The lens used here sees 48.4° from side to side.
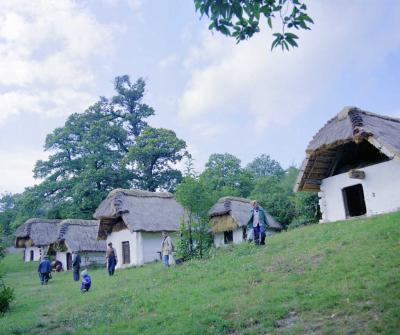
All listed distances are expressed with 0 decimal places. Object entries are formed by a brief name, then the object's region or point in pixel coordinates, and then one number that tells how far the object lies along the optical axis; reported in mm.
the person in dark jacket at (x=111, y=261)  23688
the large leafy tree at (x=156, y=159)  48188
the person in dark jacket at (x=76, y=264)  23359
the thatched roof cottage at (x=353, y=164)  18641
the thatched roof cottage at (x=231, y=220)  33219
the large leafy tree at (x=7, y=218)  56188
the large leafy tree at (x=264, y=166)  73438
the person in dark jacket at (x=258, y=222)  17031
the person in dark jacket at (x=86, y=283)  17406
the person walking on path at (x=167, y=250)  20188
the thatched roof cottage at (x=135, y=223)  30484
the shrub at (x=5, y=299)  14898
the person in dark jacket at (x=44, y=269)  23656
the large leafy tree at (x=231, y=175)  50312
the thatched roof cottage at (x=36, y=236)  47188
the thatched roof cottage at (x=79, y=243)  38781
